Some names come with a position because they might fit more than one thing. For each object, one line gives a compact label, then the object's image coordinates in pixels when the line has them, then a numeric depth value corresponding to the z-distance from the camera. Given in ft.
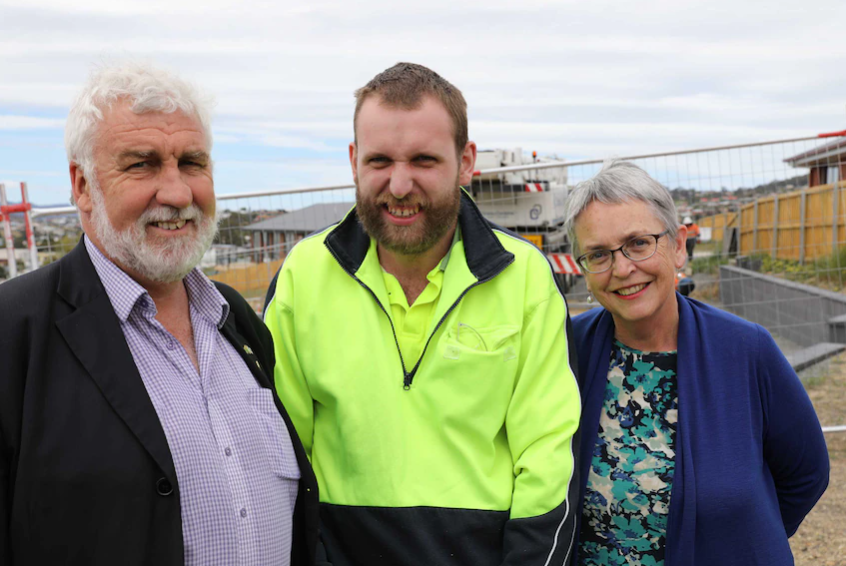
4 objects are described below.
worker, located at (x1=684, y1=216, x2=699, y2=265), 21.15
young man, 7.46
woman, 7.88
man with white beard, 5.56
